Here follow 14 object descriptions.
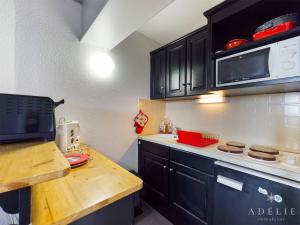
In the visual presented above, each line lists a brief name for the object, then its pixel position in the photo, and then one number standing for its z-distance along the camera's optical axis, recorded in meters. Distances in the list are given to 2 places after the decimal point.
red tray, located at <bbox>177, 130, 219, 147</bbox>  1.44
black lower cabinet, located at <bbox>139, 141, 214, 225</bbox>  1.25
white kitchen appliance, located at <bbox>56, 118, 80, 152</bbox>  1.18
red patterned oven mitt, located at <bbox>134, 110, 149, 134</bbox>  1.96
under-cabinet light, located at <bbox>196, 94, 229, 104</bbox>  1.63
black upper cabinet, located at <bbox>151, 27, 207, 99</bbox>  1.51
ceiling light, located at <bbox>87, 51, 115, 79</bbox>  1.56
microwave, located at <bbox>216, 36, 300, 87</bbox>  0.87
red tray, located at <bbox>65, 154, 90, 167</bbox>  0.91
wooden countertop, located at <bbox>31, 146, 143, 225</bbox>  0.50
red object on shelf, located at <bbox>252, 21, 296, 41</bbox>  0.92
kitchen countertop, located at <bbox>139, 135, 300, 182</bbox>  0.83
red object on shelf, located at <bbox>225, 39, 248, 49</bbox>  1.15
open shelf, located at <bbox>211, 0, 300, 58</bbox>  1.03
